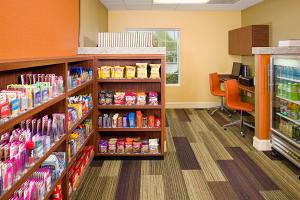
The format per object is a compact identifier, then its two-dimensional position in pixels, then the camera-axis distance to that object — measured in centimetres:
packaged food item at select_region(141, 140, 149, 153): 365
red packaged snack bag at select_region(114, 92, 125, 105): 357
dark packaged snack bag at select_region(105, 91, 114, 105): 359
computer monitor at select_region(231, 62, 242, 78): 648
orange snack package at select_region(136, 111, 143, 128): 360
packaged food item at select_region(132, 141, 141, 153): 363
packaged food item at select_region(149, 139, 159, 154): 363
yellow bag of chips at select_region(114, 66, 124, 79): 355
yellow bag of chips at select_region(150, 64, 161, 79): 353
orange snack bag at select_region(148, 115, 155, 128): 362
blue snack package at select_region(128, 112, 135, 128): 360
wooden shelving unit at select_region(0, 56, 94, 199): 142
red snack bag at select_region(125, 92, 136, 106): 357
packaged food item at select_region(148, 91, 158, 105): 357
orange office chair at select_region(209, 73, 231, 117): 612
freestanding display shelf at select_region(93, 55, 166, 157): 353
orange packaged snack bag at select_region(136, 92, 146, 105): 356
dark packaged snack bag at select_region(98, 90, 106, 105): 360
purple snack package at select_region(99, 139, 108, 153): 365
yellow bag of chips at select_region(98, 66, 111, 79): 356
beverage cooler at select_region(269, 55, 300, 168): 331
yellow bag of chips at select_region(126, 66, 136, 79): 356
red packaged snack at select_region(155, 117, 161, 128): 360
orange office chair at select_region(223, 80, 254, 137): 470
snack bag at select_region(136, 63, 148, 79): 355
